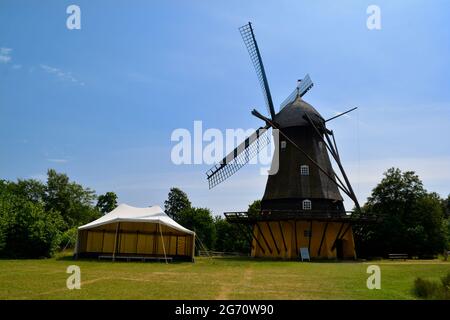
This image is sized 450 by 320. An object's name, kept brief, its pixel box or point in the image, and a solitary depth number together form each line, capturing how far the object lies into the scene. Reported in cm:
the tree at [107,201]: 6341
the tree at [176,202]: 6199
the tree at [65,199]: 4694
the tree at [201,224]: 4554
